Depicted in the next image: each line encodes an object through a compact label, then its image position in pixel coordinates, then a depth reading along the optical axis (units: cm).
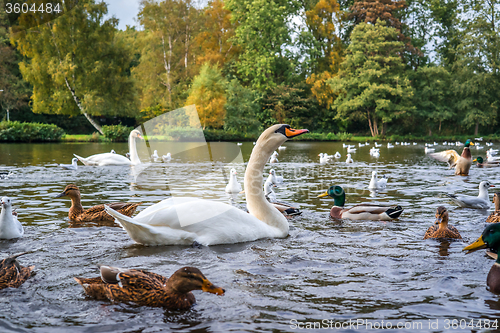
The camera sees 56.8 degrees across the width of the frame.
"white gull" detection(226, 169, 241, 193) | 1054
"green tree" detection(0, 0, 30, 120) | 4197
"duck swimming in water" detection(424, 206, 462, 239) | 598
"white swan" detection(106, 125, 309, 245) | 530
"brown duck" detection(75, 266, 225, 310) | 366
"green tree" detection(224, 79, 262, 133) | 4712
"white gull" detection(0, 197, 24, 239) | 573
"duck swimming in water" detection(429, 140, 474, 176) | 1403
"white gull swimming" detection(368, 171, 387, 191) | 1100
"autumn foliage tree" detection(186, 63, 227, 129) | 4416
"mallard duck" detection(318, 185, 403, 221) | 731
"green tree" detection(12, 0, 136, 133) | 4061
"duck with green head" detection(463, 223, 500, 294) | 406
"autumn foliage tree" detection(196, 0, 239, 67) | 5372
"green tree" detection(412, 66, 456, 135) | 4591
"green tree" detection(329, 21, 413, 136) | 4403
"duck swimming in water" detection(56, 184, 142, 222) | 705
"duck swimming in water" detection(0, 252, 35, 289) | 405
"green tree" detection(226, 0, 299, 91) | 5038
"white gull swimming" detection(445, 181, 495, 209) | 830
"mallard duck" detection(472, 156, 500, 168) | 1675
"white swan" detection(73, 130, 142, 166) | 1617
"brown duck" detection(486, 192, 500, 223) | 664
